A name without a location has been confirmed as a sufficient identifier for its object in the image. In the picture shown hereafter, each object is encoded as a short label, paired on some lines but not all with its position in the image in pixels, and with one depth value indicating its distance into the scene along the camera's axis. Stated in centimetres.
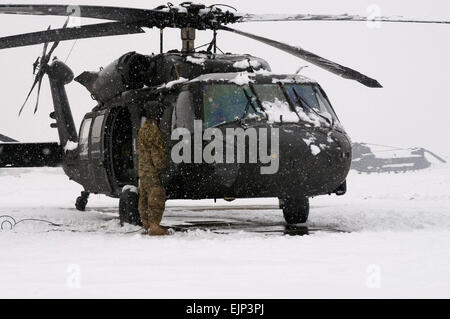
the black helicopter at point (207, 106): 1734
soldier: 1728
